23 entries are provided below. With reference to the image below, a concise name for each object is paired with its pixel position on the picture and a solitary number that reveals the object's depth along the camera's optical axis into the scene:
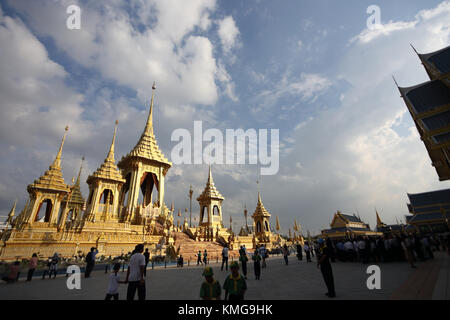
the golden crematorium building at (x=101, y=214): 18.14
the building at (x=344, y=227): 41.76
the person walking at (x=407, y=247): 8.70
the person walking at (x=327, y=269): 5.11
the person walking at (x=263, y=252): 12.28
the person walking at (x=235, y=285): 3.73
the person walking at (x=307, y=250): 14.75
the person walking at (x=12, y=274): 8.61
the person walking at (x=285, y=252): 13.74
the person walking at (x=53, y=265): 10.28
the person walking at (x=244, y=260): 9.39
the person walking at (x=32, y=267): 9.29
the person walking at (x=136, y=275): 4.75
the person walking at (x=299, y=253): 17.14
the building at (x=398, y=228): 34.75
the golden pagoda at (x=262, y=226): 39.36
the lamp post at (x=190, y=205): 39.27
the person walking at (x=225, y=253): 11.62
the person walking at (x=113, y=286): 4.69
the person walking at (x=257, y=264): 8.45
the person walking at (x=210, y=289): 3.60
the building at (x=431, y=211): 32.00
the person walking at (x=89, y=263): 10.18
